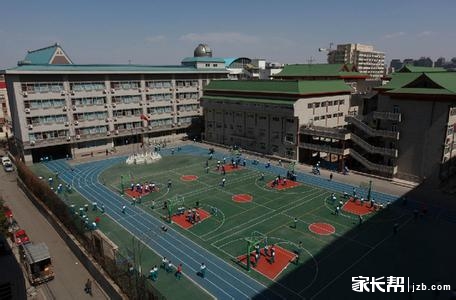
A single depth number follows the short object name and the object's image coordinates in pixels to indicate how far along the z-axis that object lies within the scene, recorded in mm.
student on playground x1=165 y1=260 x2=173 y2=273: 30594
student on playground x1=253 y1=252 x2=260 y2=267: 31273
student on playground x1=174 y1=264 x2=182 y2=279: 29728
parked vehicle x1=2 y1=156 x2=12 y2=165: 69250
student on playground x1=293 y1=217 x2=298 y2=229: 38447
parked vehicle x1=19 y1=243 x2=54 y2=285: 29453
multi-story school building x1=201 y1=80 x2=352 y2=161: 65250
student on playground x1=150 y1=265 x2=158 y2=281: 29331
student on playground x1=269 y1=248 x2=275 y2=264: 31538
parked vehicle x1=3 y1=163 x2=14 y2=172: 67625
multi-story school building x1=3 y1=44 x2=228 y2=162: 68250
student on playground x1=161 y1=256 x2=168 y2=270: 31000
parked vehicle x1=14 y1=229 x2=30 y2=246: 36300
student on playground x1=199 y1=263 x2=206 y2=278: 29880
